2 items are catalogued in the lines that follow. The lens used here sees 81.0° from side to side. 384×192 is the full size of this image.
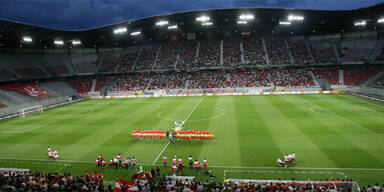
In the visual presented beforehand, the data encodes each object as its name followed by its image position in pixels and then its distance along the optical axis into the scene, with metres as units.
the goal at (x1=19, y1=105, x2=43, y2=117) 37.56
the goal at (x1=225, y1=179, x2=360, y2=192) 11.10
